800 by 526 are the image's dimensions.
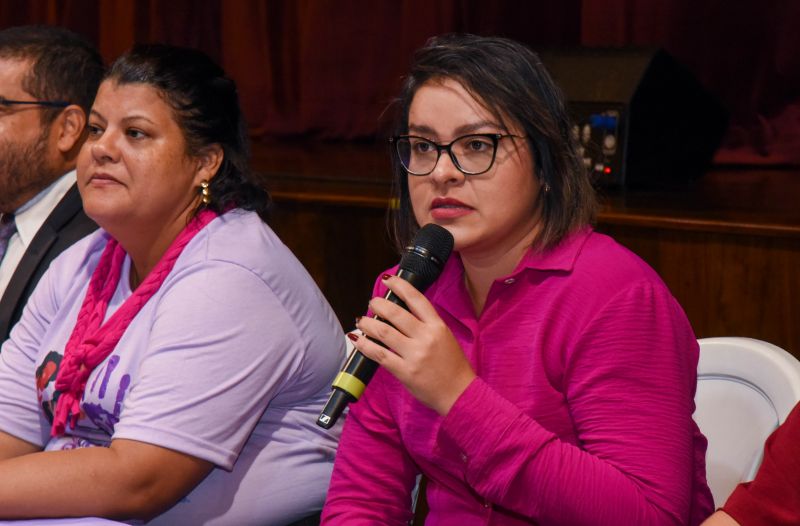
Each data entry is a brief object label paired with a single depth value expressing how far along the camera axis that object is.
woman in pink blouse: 3.55
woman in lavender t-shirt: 3.81
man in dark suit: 4.53
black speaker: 4.96
